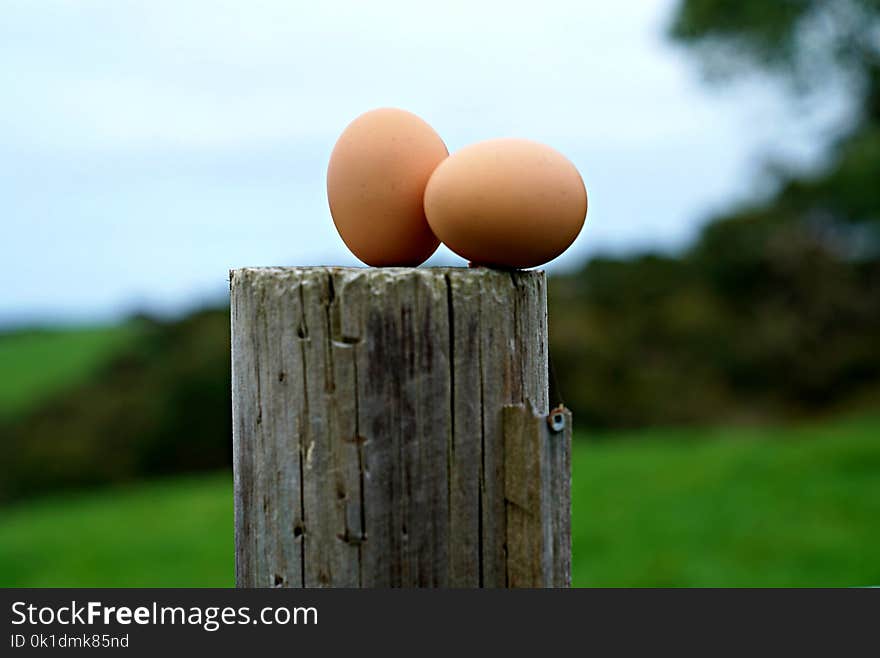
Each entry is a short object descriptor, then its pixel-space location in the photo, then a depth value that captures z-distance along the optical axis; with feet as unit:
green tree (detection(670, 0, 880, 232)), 19.37
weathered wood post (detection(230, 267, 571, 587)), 2.97
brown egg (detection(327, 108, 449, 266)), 3.15
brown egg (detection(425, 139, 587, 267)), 3.06
